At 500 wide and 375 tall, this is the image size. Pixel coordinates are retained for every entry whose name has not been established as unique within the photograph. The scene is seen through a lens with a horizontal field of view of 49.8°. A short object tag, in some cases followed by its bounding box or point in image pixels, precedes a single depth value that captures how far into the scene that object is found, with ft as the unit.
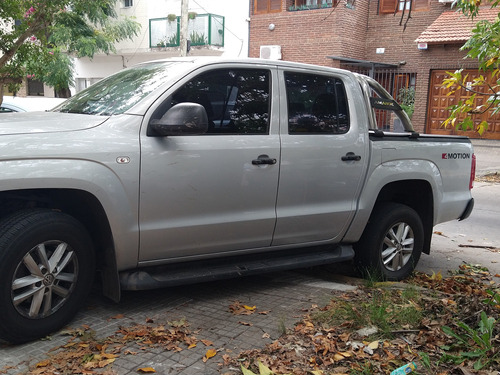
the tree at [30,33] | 26.13
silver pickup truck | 11.38
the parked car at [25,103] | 31.35
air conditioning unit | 73.26
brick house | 63.31
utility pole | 62.01
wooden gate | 63.26
